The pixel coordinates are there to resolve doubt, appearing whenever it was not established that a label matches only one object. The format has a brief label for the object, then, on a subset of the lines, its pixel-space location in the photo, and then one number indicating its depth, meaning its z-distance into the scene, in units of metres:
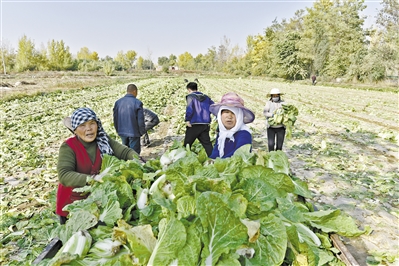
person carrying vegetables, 5.80
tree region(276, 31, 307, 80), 51.09
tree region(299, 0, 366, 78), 42.75
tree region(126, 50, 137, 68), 106.75
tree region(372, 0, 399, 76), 32.22
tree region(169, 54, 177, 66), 113.00
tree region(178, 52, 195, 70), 101.94
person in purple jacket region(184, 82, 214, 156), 5.27
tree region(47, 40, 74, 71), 63.19
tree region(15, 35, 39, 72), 56.16
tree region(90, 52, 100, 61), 103.19
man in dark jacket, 5.25
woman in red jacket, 2.43
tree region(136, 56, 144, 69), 108.56
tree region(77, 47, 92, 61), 104.38
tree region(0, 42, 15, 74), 60.22
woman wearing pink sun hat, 3.05
